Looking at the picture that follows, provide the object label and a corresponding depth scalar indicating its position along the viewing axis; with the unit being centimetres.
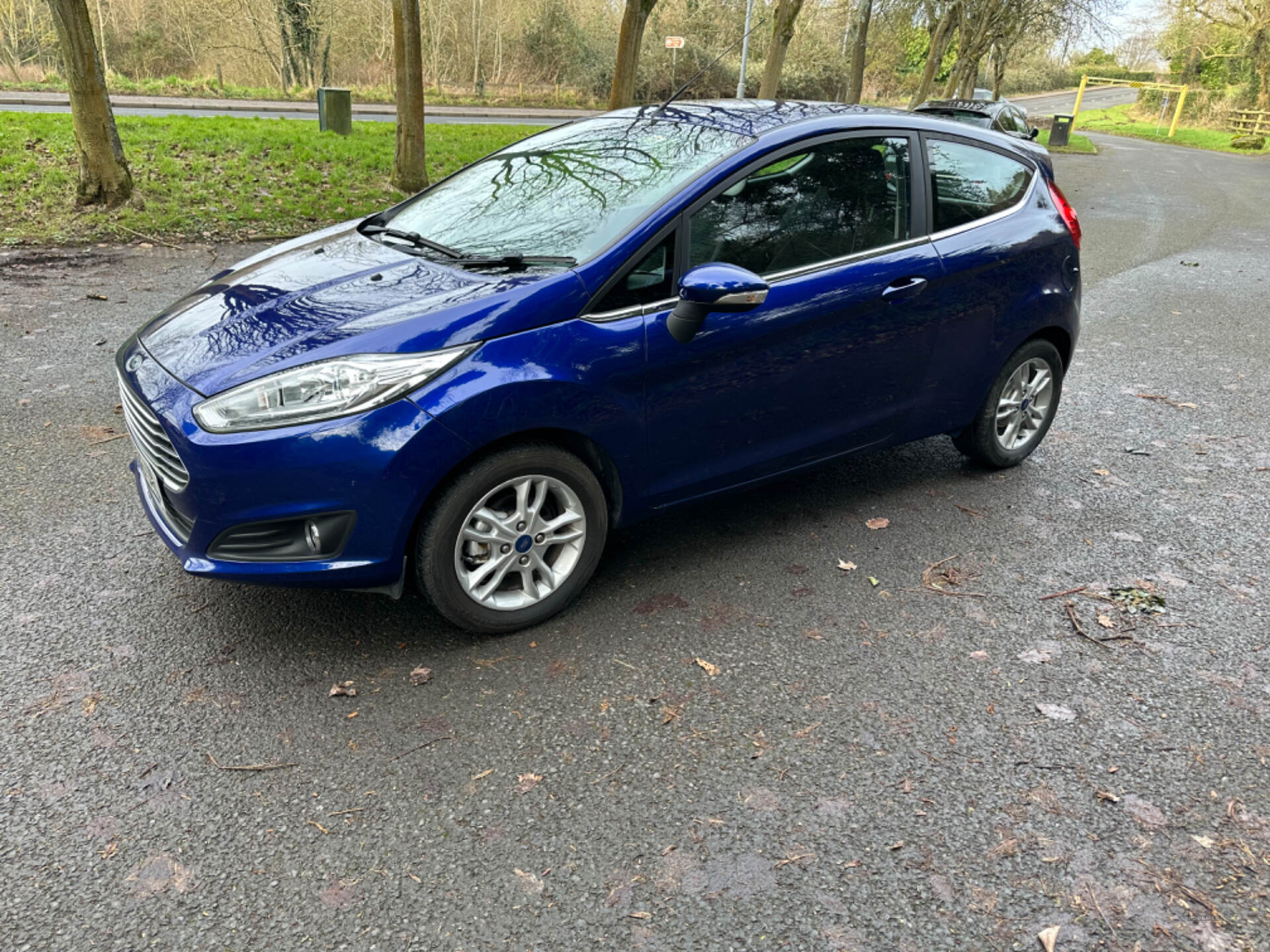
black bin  3219
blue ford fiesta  290
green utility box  1495
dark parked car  1576
